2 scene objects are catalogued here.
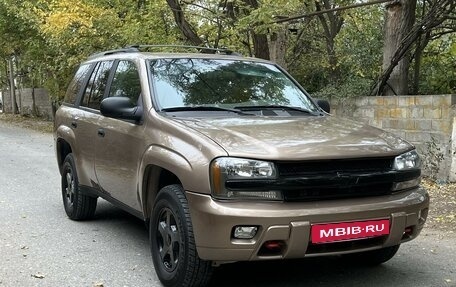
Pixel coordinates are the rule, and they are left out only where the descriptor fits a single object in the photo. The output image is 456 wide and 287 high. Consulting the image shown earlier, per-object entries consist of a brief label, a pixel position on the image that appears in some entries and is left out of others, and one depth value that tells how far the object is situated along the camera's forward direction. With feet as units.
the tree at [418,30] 30.25
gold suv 11.68
